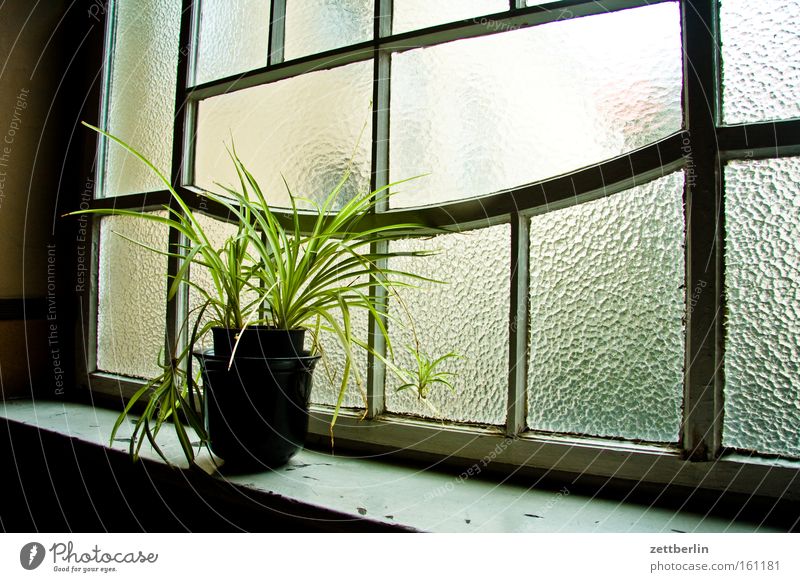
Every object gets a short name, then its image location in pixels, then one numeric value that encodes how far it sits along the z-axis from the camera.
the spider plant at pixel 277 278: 0.48
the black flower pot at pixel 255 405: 0.47
